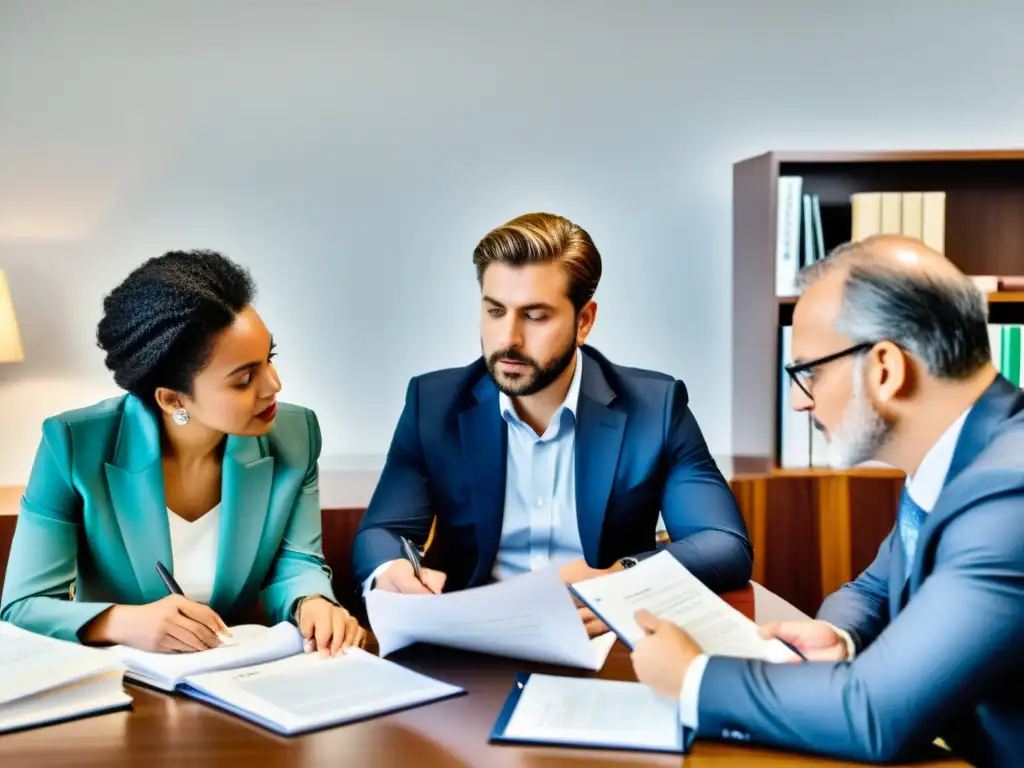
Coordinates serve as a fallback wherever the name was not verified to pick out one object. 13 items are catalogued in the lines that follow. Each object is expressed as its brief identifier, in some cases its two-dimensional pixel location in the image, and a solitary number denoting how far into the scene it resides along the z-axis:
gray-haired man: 1.22
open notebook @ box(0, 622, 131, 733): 1.39
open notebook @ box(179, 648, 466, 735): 1.36
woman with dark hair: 1.88
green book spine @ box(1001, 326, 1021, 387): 3.38
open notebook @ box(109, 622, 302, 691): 1.50
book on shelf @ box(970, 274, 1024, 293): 3.34
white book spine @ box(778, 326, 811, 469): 3.38
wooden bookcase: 3.26
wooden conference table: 1.24
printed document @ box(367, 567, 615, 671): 1.49
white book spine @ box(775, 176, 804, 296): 3.38
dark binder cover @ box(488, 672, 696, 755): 1.26
